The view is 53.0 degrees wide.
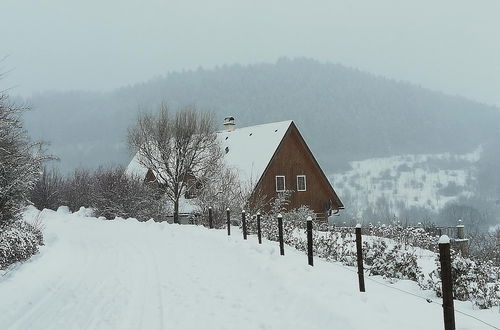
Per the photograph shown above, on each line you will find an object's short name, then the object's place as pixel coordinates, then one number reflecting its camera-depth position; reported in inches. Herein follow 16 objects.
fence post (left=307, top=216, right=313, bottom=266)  421.1
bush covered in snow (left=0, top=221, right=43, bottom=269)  470.9
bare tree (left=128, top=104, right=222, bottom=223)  1440.7
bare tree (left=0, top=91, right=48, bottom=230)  571.2
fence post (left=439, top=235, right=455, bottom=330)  230.1
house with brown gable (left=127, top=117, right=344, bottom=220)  1473.9
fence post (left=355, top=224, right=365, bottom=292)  333.4
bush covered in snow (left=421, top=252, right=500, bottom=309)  323.3
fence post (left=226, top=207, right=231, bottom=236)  729.9
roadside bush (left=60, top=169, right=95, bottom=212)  1792.2
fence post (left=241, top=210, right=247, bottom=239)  660.1
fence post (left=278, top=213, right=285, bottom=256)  497.7
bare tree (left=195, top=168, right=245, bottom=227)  1172.4
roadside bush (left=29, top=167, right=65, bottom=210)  1830.7
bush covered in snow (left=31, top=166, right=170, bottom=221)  1387.8
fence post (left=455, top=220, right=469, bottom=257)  563.8
